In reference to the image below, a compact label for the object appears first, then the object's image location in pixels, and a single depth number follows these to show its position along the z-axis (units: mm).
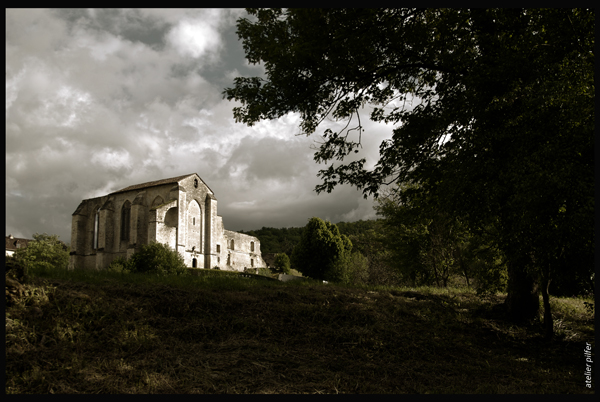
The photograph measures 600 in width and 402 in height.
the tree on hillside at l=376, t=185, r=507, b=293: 19688
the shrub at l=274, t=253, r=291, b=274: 50281
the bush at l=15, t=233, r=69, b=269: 45781
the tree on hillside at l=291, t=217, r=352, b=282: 38594
